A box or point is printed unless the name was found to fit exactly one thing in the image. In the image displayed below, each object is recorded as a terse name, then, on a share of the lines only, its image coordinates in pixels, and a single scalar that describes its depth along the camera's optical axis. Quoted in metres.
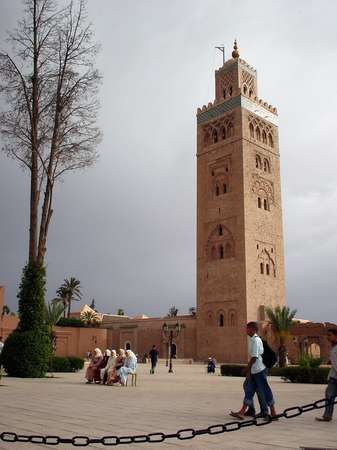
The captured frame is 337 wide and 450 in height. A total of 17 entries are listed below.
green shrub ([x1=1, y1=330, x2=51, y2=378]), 16.75
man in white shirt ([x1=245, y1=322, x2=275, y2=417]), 7.00
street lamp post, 40.44
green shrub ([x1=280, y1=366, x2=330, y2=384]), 17.39
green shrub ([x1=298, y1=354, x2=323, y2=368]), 19.34
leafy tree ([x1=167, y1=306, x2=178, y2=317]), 78.05
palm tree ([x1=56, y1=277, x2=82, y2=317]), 63.53
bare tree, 18.70
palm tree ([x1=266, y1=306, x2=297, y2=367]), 33.28
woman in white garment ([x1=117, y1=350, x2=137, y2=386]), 14.48
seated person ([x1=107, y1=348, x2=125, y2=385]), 14.79
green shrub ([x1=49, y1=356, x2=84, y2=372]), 21.97
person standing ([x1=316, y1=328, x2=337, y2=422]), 7.00
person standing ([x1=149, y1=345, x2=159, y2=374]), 23.77
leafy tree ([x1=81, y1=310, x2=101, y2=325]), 56.39
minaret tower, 37.41
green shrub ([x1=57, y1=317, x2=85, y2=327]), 40.66
